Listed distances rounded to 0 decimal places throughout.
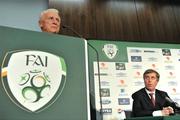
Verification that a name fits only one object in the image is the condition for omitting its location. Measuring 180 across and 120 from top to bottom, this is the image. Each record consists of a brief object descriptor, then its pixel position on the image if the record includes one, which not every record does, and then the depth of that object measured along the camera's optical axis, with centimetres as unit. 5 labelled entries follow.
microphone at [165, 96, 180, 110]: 241
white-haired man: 158
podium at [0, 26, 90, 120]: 87
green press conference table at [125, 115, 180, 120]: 130
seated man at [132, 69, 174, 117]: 248
